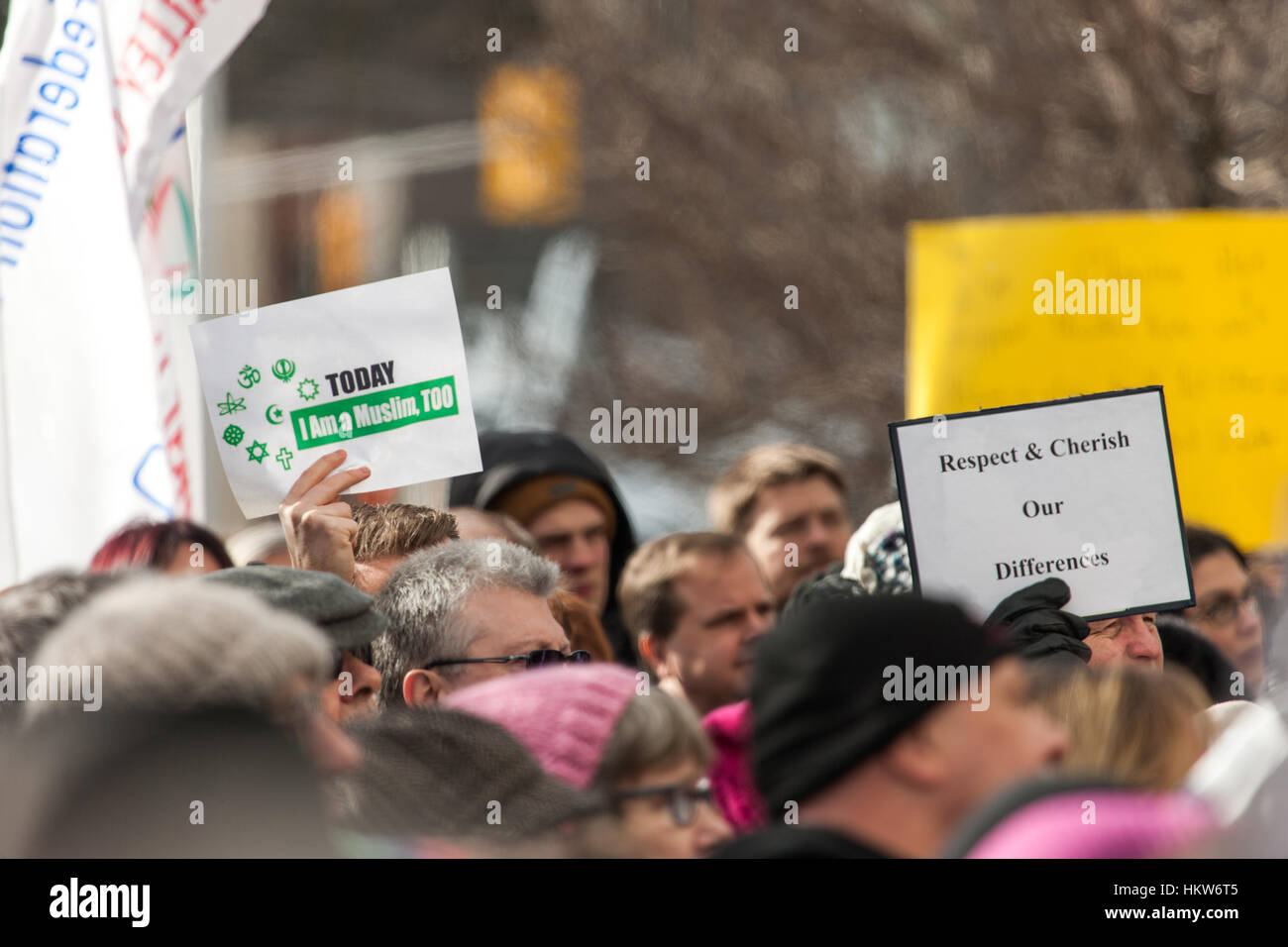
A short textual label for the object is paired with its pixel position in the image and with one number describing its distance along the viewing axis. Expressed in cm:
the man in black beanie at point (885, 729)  437
